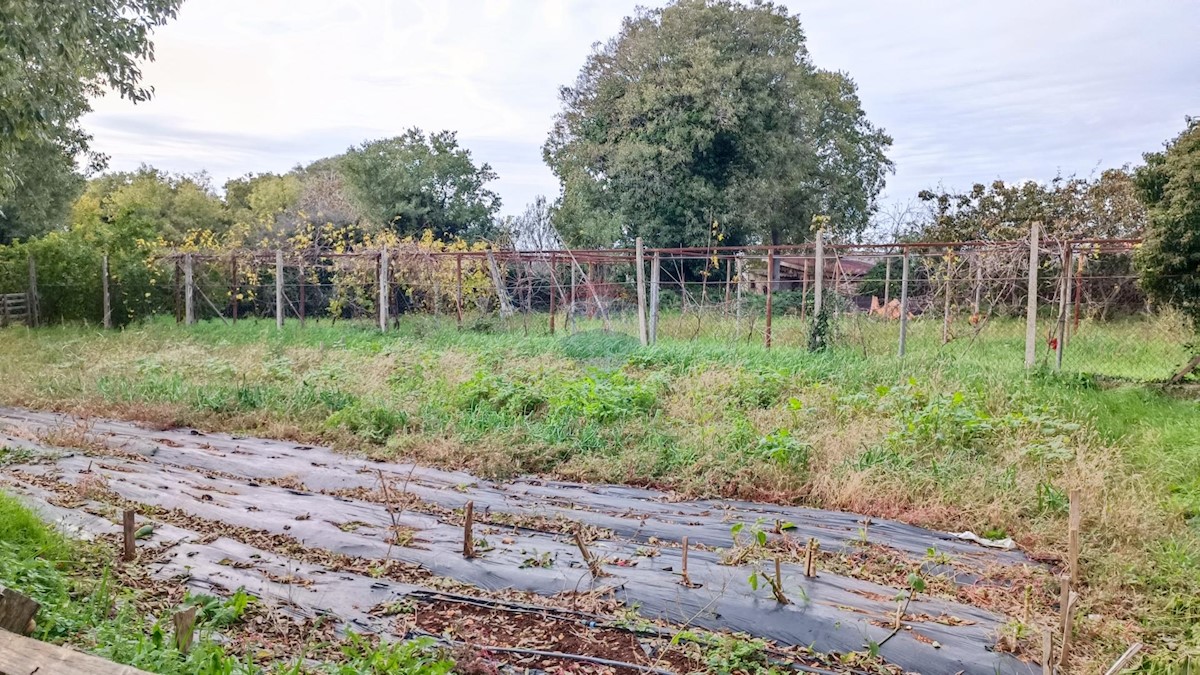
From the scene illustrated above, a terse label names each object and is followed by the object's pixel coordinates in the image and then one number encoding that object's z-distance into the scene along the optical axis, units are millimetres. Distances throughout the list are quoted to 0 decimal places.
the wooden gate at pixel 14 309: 16000
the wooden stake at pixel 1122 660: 2535
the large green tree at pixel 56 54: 5301
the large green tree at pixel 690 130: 20312
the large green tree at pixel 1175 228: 7832
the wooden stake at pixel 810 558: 4234
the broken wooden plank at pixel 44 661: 2022
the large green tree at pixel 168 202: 29250
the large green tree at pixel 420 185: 23938
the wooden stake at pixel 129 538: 4242
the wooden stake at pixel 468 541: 4543
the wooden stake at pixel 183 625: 2791
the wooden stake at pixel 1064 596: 3350
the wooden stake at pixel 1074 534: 3805
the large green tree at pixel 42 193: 15445
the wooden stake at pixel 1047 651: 2953
